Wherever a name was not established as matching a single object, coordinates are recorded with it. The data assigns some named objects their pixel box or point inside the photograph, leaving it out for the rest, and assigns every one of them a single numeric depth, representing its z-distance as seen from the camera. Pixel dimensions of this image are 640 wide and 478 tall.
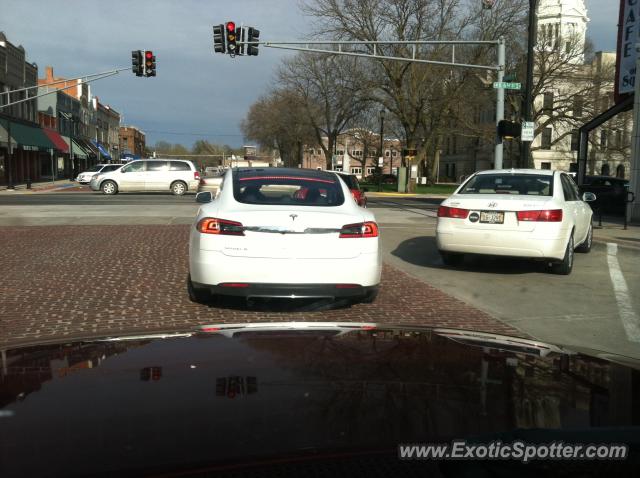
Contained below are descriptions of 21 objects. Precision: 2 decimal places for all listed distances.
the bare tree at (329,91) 41.62
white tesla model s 6.04
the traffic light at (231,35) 21.62
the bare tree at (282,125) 61.38
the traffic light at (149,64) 26.58
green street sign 19.92
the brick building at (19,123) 41.44
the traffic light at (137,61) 26.58
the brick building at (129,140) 114.88
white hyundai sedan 8.81
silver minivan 31.33
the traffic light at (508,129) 19.80
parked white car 42.06
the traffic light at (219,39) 21.80
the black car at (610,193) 22.83
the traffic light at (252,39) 21.81
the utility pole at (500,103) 21.28
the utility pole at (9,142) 37.49
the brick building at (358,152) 68.78
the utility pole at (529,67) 18.48
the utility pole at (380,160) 43.05
